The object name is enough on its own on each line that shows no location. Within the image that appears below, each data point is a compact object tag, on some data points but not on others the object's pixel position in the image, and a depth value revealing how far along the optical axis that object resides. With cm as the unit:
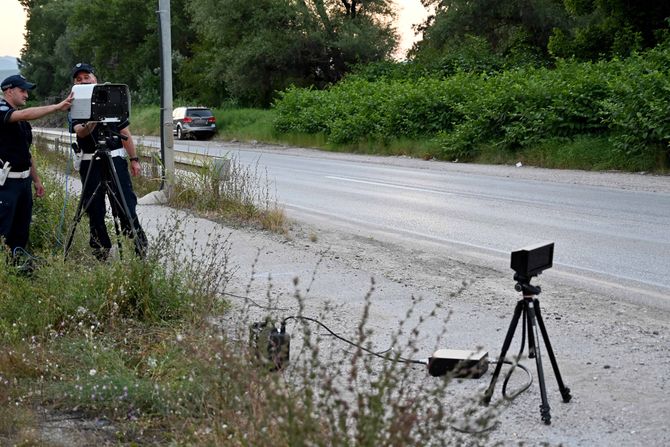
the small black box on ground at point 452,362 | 515
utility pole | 1389
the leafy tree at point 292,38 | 4744
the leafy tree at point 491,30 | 3800
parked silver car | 4578
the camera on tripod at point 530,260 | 456
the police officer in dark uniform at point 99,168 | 754
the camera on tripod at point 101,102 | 712
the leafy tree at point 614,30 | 2981
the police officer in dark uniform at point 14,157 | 708
